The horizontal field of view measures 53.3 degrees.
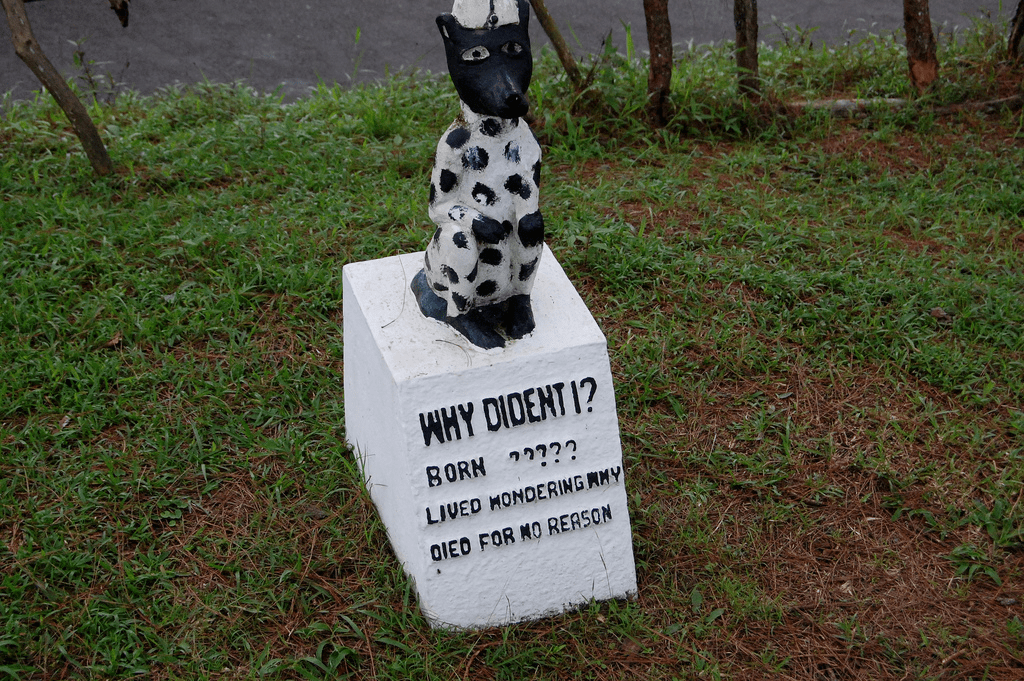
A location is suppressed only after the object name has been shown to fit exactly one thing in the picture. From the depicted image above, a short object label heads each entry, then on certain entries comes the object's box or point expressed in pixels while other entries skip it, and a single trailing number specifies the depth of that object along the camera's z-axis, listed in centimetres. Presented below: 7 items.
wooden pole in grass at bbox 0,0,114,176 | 477
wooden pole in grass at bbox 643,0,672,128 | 543
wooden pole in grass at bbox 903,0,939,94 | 568
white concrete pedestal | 295
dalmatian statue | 270
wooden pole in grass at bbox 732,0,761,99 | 558
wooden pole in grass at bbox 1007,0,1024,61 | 601
